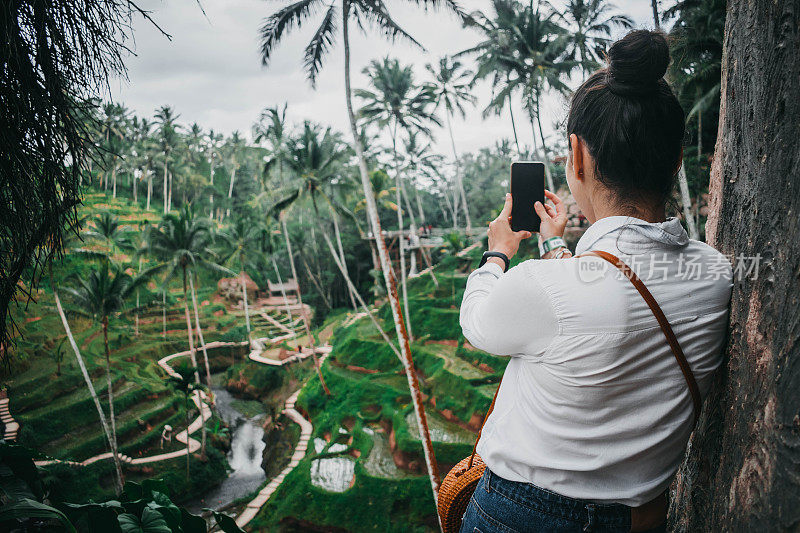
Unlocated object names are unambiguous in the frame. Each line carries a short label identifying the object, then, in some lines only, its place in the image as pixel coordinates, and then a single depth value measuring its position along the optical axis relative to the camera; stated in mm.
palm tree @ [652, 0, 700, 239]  10338
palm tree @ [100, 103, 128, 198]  29745
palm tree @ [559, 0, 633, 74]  15289
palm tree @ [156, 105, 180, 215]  33094
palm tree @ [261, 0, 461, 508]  9038
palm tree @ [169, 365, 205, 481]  13077
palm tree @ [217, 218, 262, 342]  22562
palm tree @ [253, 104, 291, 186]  17703
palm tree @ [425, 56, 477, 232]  20641
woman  731
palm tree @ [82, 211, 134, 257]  17812
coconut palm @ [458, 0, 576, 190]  15602
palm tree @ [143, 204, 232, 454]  16156
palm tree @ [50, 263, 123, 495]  12212
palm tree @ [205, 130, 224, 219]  41281
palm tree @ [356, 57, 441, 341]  15852
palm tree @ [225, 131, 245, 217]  40934
